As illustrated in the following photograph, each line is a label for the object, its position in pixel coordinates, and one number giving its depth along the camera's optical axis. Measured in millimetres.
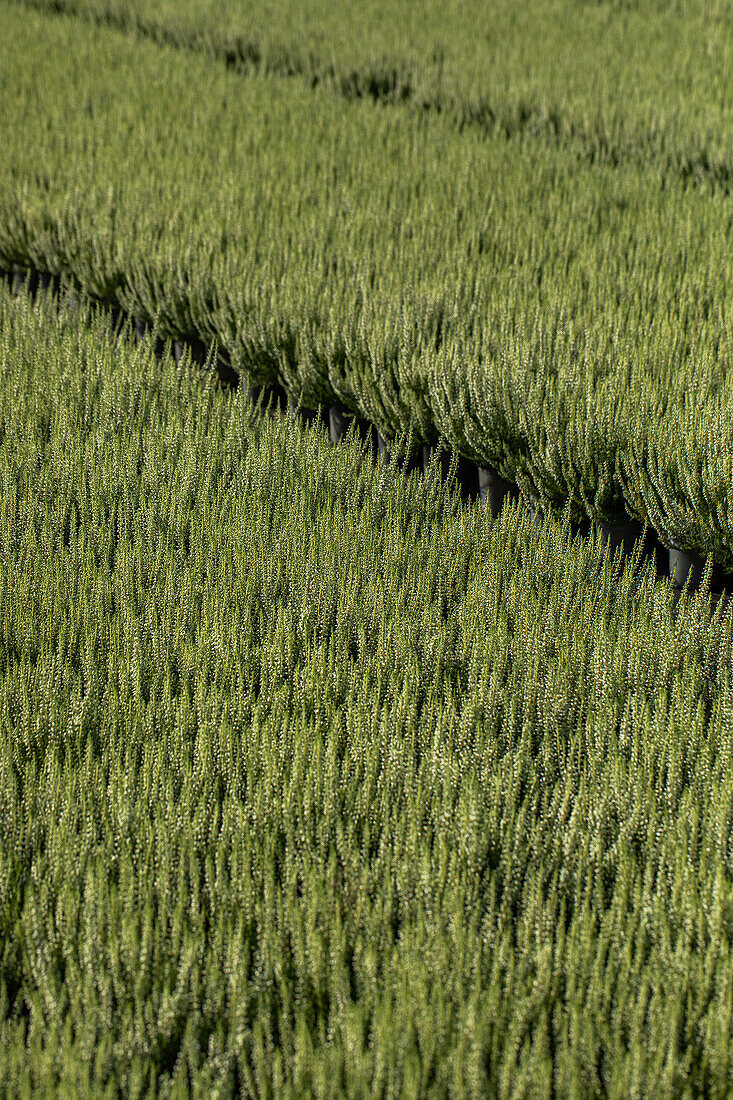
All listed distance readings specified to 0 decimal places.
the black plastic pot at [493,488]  7273
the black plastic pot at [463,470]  7594
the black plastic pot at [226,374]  9445
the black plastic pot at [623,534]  6805
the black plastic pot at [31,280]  11195
